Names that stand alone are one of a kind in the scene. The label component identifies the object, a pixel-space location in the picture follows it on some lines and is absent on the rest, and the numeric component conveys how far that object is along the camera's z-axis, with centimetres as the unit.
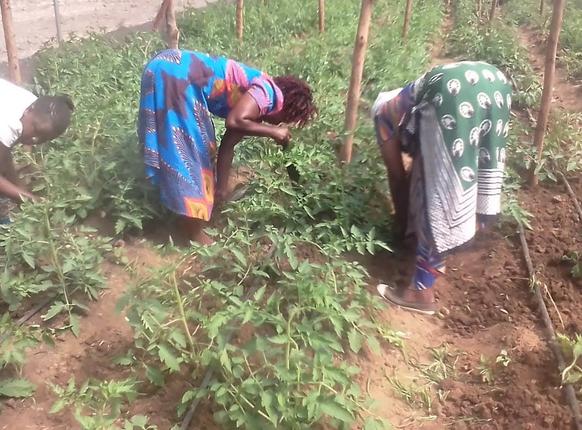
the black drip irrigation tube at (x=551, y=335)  261
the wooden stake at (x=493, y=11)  849
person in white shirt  332
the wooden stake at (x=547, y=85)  414
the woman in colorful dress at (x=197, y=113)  327
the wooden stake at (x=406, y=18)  747
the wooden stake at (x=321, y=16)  713
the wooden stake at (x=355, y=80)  367
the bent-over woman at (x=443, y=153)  294
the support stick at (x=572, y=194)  410
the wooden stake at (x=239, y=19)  625
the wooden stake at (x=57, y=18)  627
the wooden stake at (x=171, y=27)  459
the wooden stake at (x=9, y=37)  424
